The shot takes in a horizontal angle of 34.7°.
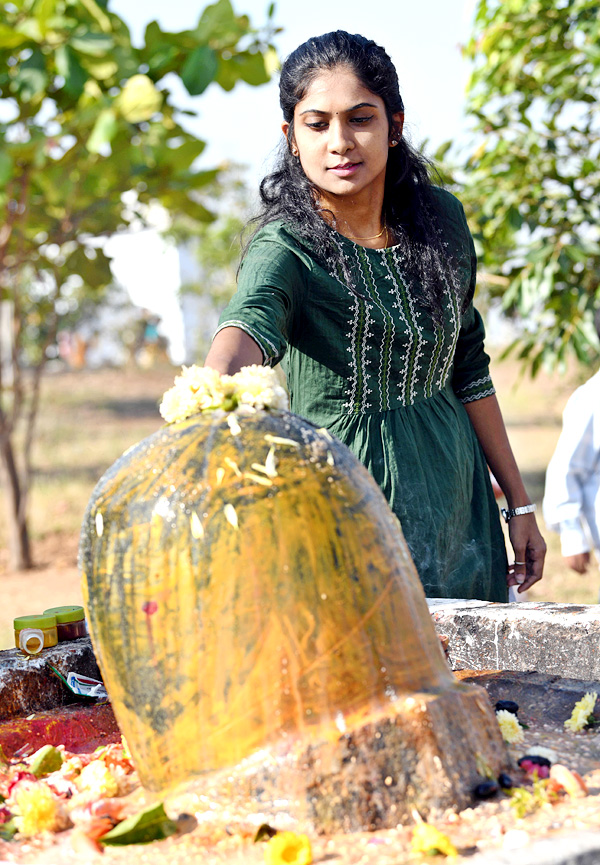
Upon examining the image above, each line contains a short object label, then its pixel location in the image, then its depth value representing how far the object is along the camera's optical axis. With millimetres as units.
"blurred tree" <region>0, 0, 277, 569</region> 5117
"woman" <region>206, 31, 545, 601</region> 2057
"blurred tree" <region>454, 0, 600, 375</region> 5551
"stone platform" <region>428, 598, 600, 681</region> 2025
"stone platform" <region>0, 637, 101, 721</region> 2012
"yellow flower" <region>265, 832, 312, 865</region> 1248
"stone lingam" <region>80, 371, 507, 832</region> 1395
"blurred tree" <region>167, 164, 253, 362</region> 15570
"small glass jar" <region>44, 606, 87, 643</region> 2225
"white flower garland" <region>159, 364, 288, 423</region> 1604
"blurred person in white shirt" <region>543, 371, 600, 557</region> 3523
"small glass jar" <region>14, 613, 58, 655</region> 2109
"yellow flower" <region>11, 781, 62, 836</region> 1480
